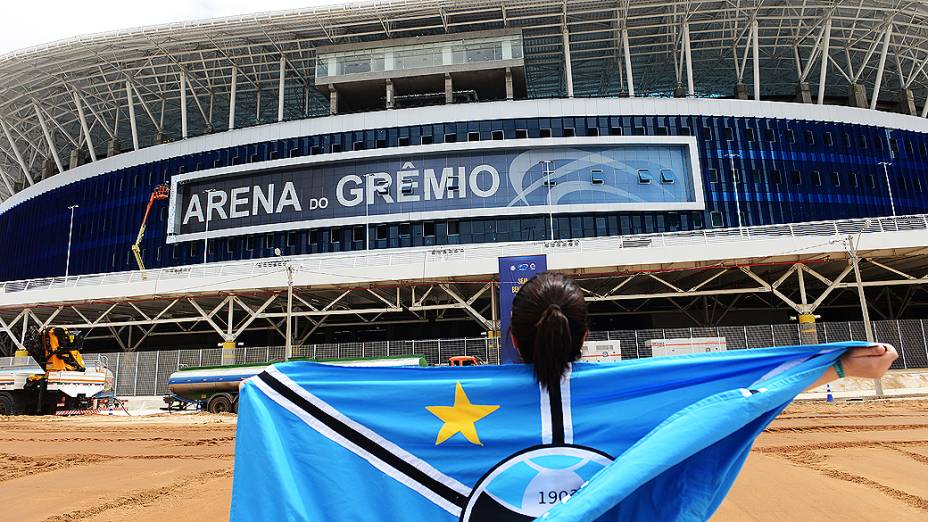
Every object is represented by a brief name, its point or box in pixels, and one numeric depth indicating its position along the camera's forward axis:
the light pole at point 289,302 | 27.68
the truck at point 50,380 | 23.27
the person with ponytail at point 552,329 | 2.22
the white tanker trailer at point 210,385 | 24.95
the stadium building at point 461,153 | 45.72
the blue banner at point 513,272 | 23.59
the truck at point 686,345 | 26.59
